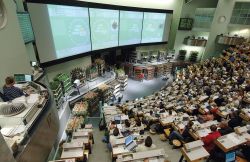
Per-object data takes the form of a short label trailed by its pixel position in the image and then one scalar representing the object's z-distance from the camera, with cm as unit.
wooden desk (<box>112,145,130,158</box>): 437
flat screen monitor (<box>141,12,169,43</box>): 1291
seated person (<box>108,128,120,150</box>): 489
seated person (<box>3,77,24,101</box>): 340
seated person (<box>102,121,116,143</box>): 546
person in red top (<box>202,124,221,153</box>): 444
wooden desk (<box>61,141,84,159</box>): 412
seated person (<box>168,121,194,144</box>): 496
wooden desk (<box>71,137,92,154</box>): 470
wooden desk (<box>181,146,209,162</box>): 368
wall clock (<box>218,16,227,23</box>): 1329
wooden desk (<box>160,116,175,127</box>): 578
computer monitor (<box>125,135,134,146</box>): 462
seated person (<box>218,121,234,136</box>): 458
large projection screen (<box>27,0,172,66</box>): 674
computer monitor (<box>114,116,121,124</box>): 597
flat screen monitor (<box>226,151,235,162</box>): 373
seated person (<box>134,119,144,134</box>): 565
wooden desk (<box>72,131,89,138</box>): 498
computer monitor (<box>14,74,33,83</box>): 405
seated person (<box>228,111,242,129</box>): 509
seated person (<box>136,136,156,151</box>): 458
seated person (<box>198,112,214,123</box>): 575
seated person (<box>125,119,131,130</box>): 576
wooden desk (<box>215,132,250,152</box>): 381
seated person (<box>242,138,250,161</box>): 393
